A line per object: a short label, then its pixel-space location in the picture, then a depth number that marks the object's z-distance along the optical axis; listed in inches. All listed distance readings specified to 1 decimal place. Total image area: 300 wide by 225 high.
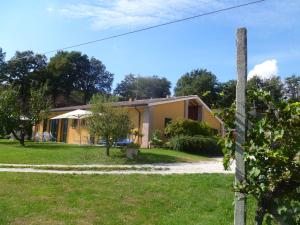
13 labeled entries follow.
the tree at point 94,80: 2083.2
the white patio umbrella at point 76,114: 827.6
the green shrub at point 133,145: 559.8
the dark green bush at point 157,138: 797.4
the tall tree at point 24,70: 1735.1
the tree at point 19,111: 808.3
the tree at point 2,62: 1795.2
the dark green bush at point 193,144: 740.3
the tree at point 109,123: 560.2
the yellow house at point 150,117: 829.5
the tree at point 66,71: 1813.1
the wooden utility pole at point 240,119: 128.5
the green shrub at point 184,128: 794.4
